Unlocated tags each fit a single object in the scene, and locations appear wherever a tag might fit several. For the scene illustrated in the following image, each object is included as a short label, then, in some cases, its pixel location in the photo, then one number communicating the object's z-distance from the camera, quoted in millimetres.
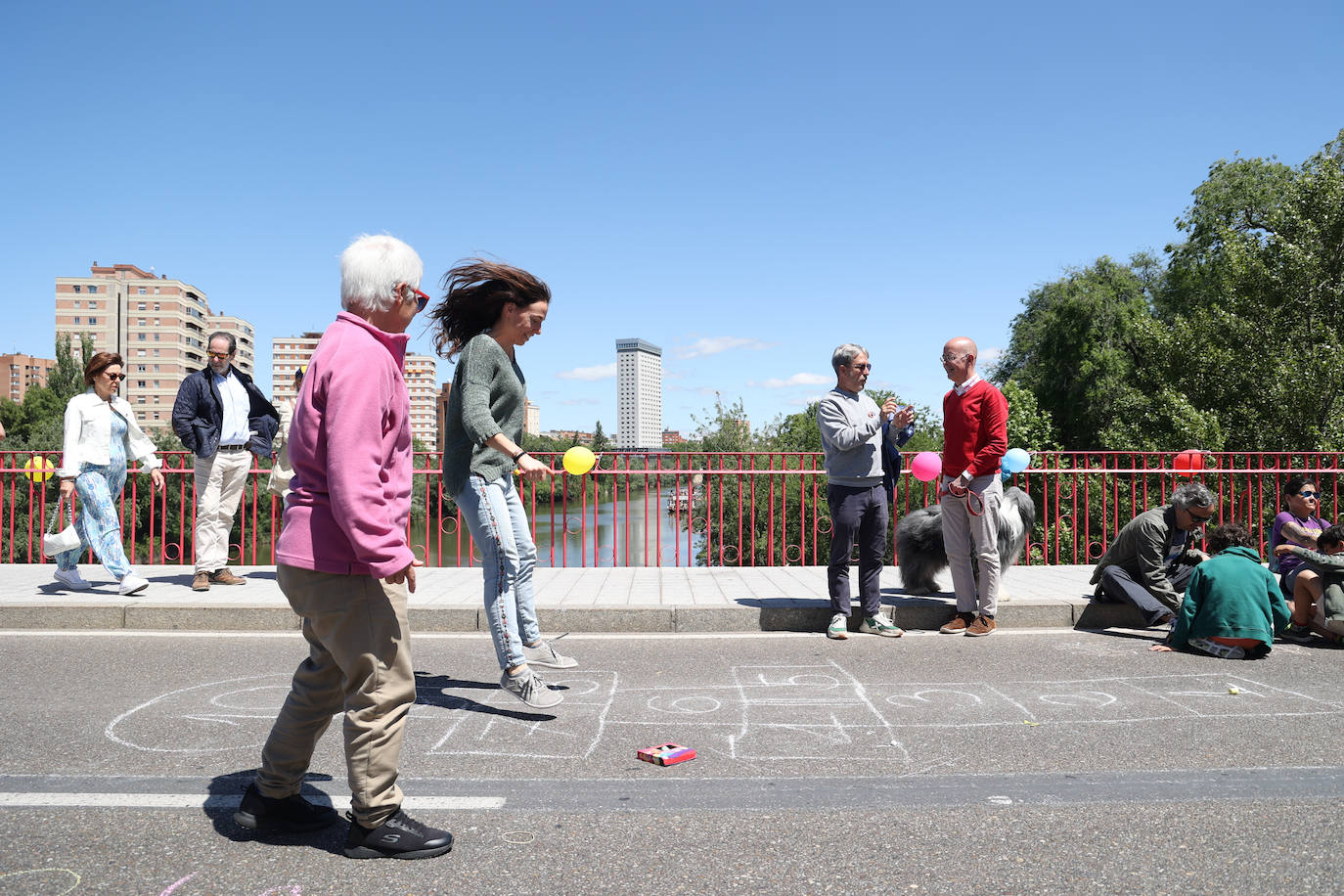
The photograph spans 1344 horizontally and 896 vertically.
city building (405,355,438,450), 167375
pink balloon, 7603
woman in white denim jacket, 7086
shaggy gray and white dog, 7035
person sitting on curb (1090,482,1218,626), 6430
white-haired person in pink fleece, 2637
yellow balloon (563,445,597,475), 5875
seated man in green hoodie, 5645
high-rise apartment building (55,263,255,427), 129500
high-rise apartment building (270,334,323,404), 167925
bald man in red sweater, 6289
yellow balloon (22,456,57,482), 7944
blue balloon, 7625
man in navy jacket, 7488
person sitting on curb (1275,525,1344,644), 6070
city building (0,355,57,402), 149500
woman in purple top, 6637
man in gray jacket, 6293
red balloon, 9766
